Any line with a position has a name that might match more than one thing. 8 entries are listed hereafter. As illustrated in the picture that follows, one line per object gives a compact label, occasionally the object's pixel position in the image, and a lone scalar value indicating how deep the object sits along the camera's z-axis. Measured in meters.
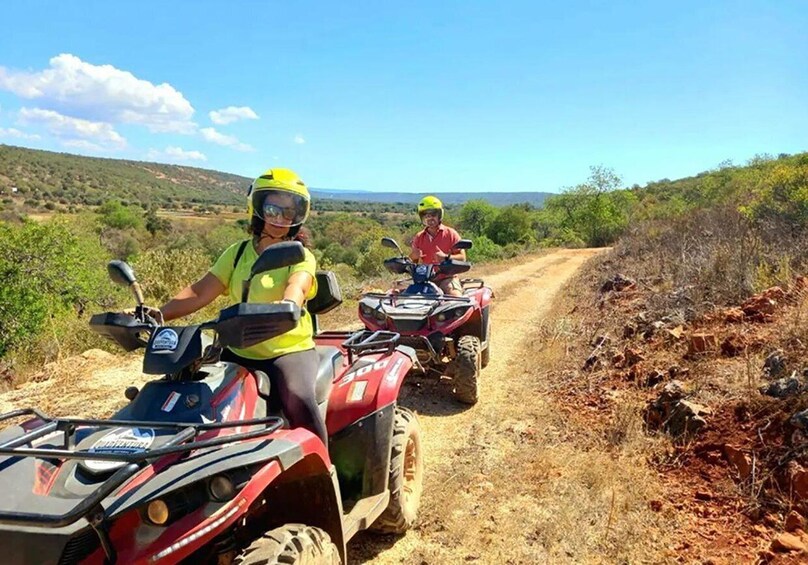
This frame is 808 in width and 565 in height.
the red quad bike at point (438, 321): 6.47
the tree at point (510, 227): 45.66
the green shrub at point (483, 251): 26.97
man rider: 7.74
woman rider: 2.89
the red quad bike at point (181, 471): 1.89
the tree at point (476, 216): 50.59
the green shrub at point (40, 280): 10.44
